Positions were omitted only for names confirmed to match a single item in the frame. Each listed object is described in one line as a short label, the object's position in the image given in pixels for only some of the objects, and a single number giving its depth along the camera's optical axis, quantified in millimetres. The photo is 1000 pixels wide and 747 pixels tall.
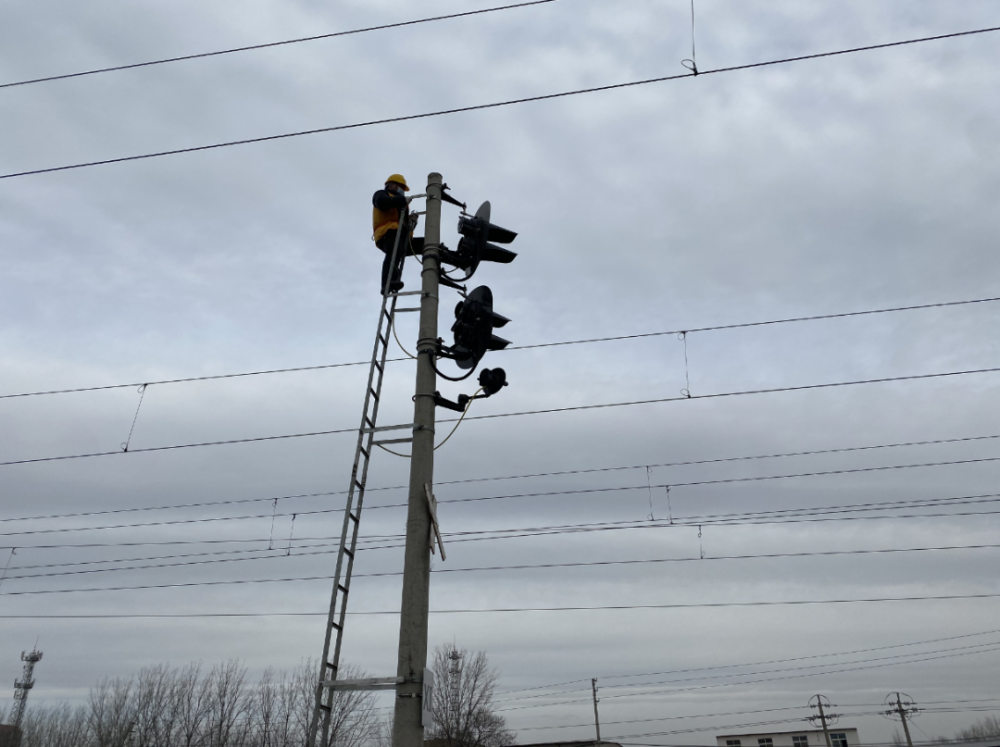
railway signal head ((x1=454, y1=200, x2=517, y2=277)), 7109
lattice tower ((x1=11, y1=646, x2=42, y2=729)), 60581
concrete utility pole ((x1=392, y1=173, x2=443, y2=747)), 5355
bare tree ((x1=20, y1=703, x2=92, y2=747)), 44906
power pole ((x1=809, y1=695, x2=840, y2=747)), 50550
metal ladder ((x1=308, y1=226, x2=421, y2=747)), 5629
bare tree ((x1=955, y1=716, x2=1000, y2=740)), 82188
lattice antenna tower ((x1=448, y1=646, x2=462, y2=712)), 46375
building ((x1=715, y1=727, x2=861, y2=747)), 59031
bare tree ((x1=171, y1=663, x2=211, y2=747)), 39469
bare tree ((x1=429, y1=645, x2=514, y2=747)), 44156
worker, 7668
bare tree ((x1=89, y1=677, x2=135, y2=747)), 40781
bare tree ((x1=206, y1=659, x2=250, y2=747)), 39250
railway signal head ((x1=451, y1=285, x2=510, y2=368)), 6656
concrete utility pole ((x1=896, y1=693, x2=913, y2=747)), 50156
